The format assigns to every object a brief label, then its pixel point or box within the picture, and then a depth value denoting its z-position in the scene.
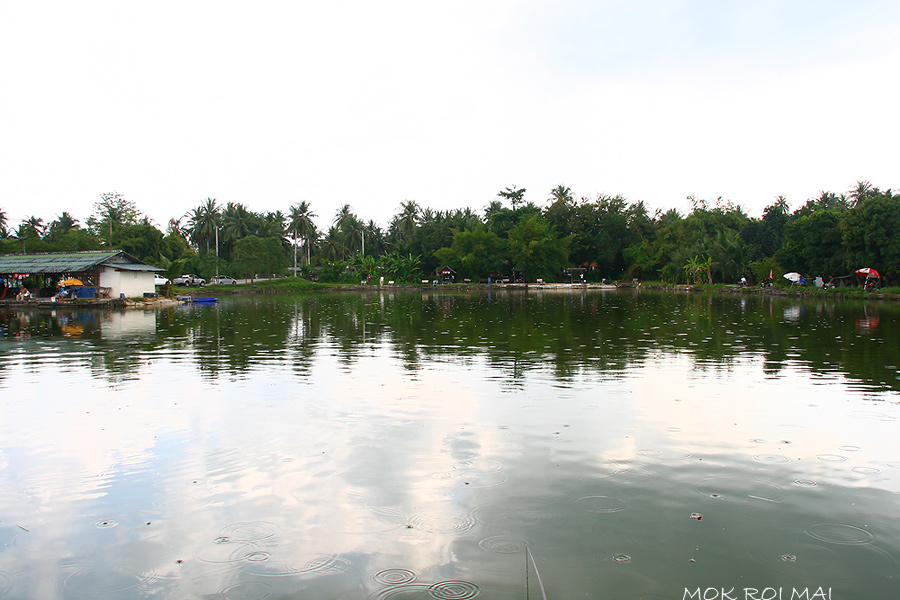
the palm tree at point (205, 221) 88.81
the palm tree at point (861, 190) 84.46
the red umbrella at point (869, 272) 42.41
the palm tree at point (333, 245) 94.81
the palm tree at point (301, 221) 88.75
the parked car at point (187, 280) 73.63
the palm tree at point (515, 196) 93.81
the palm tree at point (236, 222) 87.44
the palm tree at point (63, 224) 80.69
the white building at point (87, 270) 42.62
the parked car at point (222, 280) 78.60
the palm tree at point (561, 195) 94.06
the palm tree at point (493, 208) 93.88
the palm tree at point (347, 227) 97.50
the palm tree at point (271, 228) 92.31
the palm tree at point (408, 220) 100.06
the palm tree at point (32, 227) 70.75
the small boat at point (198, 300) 45.32
